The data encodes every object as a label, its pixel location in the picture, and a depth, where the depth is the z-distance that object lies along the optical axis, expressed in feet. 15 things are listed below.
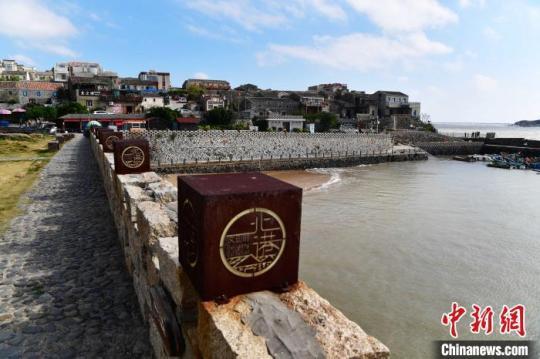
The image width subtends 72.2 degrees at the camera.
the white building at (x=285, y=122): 215.72
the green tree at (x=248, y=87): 389.80
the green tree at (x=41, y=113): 185.16
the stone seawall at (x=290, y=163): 113.29
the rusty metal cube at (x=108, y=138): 45.85
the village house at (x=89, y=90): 229.25
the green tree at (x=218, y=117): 204.13
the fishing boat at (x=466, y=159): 180.28
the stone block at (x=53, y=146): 90.79
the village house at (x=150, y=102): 233.35
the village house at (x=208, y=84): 361.22
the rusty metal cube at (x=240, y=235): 7.28
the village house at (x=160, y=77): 341.00
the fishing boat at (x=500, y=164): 152.47
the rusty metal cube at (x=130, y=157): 27.22
